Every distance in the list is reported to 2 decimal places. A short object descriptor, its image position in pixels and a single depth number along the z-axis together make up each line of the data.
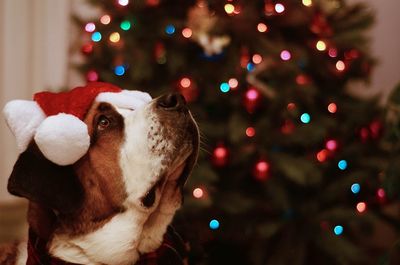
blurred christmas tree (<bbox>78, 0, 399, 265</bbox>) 2.07
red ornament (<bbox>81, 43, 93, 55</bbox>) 2.23
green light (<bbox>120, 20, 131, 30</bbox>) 2.13
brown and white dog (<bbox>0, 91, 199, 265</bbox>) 1.11
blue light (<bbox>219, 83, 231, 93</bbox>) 2.07
